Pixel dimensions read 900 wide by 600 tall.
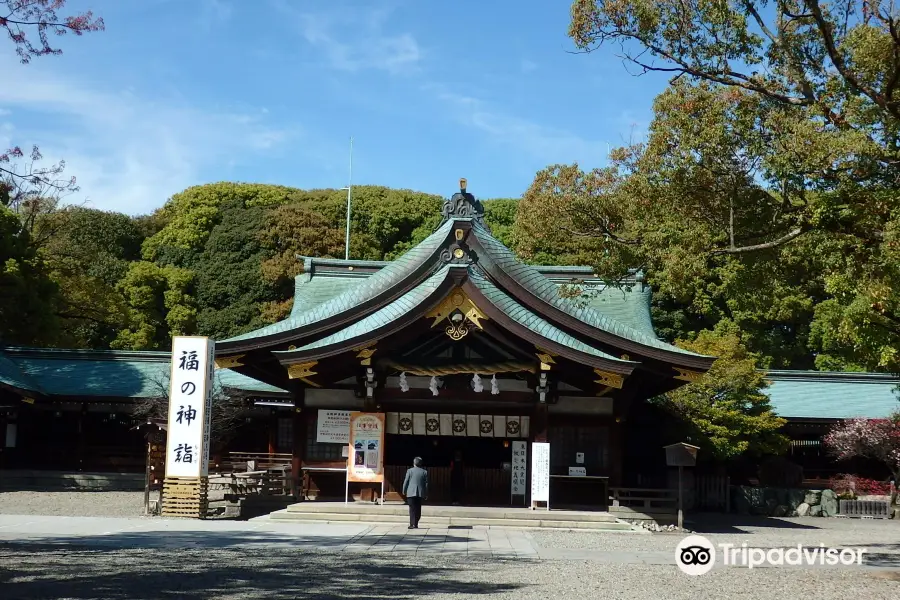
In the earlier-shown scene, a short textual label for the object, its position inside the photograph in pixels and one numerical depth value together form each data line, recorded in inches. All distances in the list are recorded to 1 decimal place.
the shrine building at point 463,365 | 808.9
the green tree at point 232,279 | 1955.0
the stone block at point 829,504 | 1035.9
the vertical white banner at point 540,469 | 819.4
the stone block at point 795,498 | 1035.3
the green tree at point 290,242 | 1977.1
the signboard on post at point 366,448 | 848.3
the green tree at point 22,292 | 1248.8
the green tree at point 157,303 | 1868.8
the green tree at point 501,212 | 2274.9
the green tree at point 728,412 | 978.1
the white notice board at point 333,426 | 869.2
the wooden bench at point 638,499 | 844.0
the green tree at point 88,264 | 1624.0
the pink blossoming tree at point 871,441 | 1026.1
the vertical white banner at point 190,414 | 745.6
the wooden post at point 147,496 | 794.2
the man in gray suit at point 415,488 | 700.0
